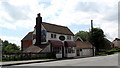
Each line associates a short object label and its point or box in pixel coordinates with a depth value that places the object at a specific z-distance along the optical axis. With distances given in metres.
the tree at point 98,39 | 30.49
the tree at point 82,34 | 49.05
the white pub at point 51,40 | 17.87
